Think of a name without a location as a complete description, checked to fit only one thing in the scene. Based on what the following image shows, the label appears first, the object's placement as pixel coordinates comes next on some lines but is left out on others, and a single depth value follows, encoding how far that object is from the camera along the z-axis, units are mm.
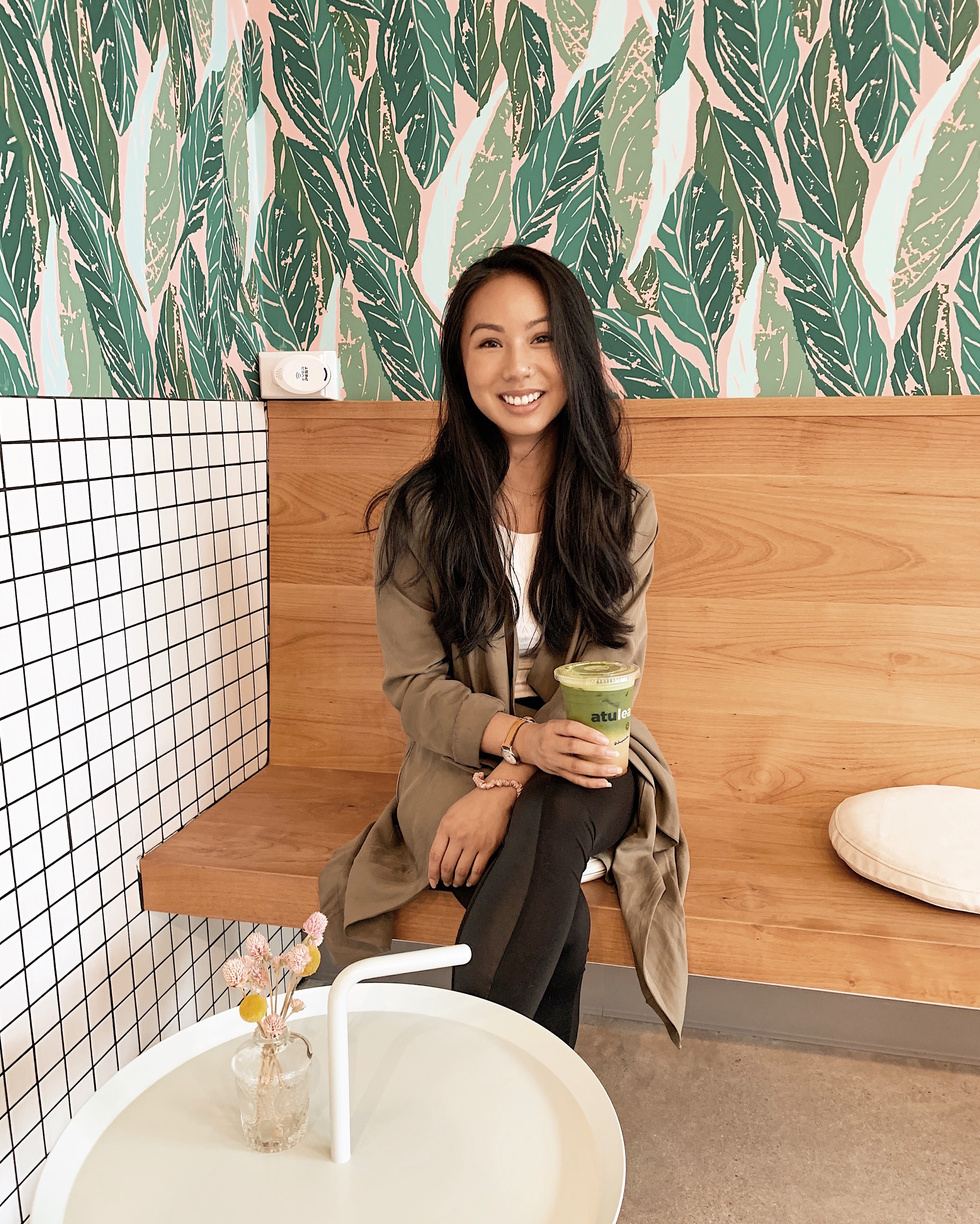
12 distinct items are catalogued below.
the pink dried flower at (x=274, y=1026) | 830
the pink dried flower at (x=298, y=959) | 845
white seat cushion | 1434
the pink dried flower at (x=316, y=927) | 875
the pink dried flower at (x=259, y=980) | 860
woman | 1362
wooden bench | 1676
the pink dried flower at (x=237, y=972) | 856
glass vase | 792
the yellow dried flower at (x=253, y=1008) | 807
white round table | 730
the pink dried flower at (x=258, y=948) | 866
